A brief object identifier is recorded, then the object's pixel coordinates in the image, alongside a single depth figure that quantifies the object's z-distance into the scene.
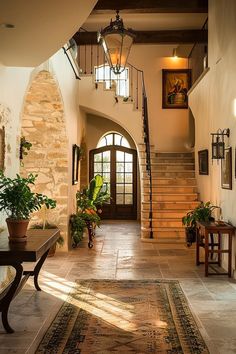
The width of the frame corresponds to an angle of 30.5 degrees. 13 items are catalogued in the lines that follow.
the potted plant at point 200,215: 6.75
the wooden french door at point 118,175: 13.53
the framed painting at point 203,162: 8.22
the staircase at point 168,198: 8.90
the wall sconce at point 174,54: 11.90
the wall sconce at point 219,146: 6.53
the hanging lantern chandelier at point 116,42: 5.81
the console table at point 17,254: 3.54
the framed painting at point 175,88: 11.95
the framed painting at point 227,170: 6.14
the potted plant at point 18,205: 3.87
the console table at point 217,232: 5.86
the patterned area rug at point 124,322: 3.46
